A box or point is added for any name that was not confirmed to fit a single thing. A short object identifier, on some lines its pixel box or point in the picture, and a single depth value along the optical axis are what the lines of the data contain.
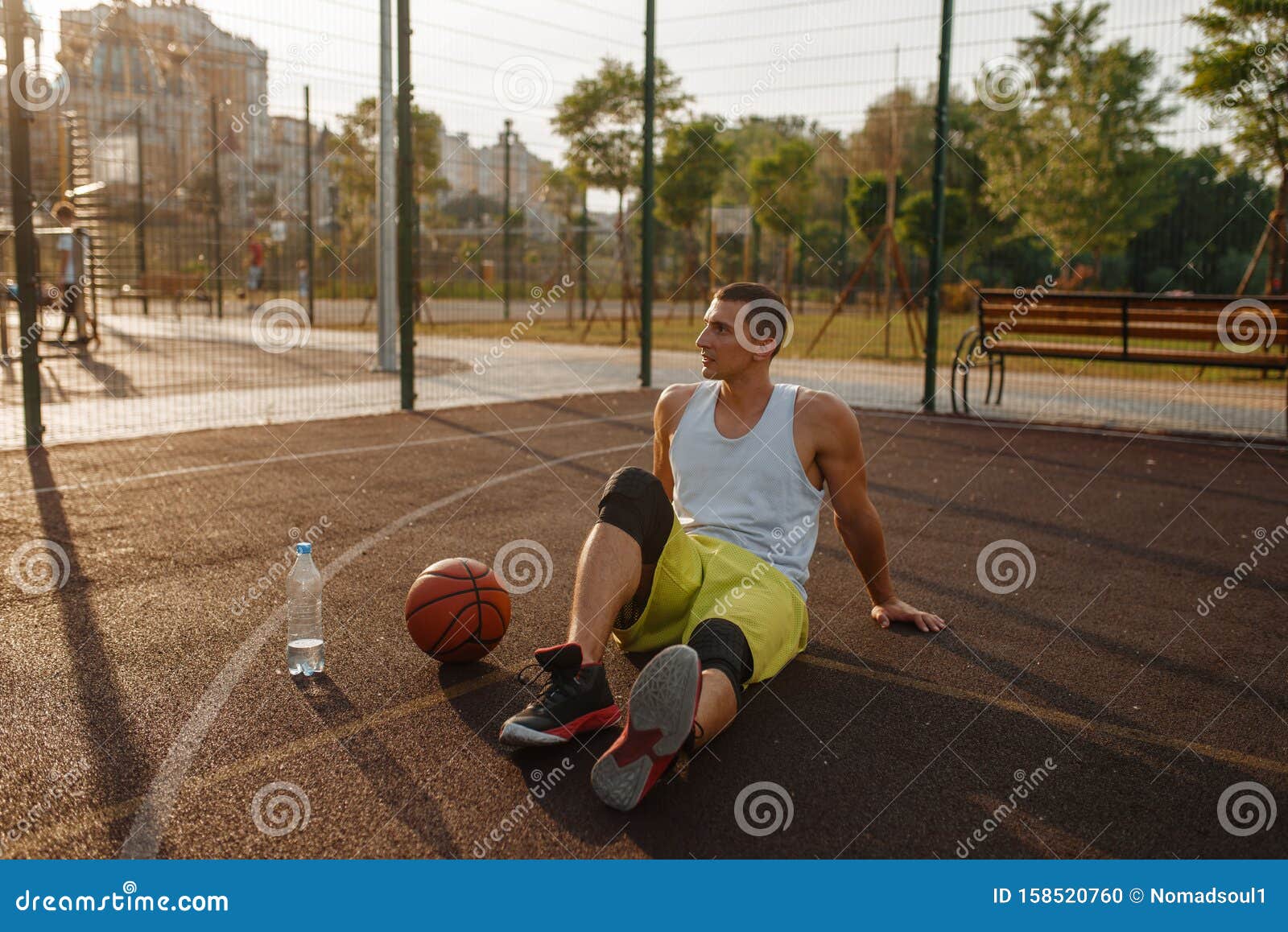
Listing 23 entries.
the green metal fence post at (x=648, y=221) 13.42
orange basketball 4.18
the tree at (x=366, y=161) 13.33
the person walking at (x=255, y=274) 14.71
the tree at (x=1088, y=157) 26.70
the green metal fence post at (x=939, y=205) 11.98
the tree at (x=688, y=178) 24.27
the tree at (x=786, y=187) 26.89
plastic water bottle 4.16
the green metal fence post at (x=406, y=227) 11.09
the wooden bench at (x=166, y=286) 14.02
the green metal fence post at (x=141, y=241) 14.36
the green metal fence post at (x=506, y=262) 15.86
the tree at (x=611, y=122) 16.66
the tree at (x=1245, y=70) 12.50
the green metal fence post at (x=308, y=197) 12.66
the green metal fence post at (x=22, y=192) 8.12
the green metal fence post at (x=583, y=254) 19.06
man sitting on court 3.03
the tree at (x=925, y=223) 33.22
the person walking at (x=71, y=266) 15.29
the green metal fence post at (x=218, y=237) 13.79
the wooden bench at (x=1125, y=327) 10.34
